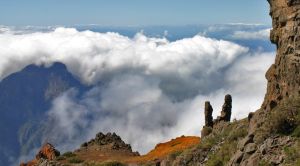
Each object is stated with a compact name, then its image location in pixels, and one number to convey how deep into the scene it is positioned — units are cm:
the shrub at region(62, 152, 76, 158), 7994
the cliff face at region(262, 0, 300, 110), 4138
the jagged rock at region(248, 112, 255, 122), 4680
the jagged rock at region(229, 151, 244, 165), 3403
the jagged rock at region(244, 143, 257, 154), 3375
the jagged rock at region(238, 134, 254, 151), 3528
